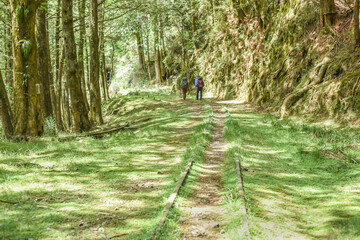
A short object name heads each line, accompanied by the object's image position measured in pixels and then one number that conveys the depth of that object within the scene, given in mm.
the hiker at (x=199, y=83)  24308
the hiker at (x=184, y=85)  24822
